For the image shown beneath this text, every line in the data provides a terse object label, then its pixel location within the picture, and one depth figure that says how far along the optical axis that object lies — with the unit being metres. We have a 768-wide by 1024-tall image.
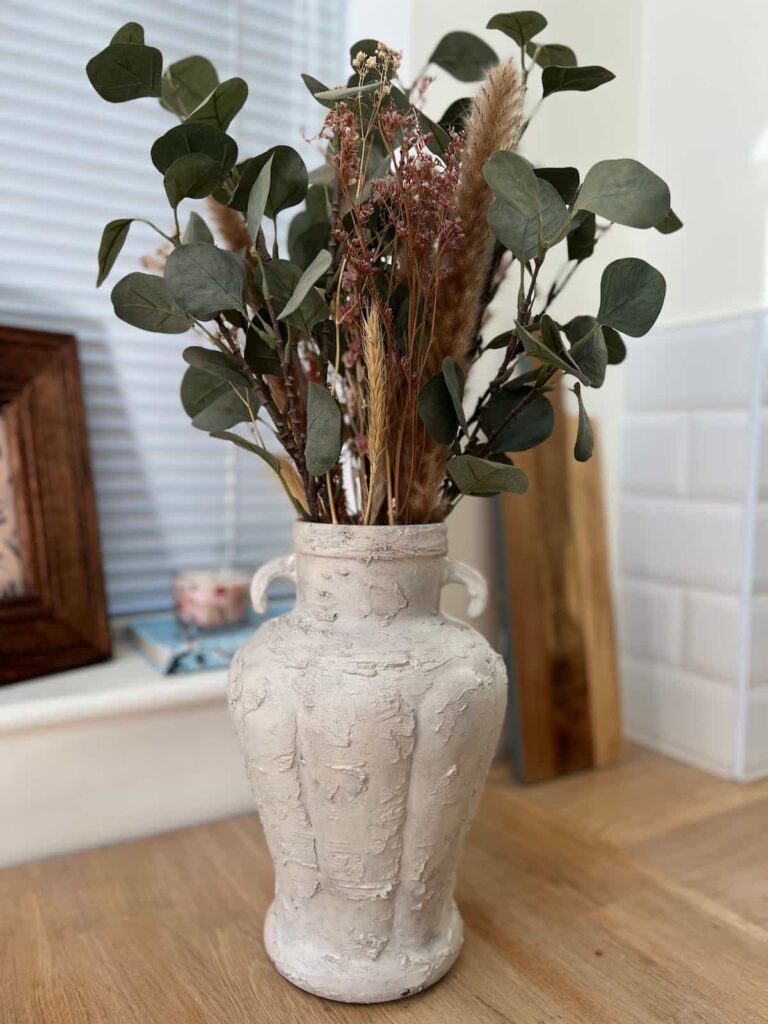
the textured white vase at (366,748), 0.57
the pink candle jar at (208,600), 0.99
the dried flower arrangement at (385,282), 0.55
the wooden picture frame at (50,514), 0.86
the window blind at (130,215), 0.94
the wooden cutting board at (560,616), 1.01
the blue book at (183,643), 0.89
